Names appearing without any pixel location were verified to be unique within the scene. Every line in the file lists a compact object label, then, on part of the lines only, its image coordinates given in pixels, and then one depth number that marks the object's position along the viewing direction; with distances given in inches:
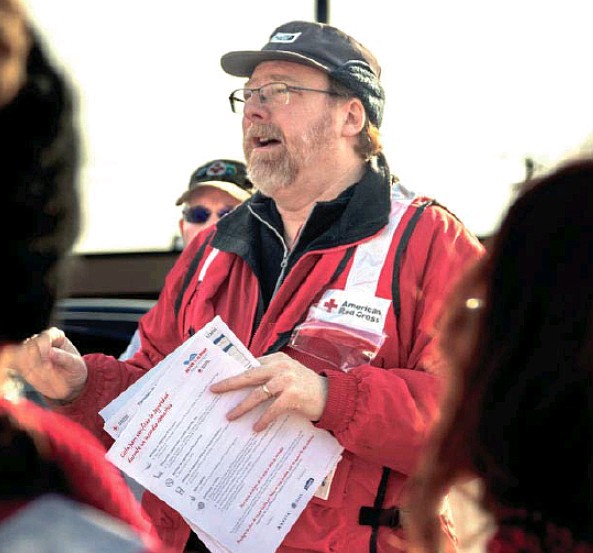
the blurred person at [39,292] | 36.8
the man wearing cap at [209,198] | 174.9
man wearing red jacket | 95.3
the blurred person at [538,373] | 50.6
